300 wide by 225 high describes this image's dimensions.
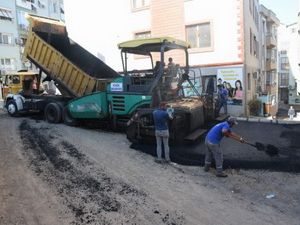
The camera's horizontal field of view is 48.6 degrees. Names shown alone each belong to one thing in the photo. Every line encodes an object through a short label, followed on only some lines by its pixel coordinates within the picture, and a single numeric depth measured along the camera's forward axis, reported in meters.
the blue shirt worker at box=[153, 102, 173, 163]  7.92
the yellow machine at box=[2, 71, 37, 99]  15.44
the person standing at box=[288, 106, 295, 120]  20.17
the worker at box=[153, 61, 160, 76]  9.54
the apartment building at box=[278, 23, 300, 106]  50.59
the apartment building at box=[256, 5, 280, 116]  27.92
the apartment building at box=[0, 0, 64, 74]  35.84
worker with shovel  7.04
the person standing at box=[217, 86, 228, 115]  13.59
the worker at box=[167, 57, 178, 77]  9.81
